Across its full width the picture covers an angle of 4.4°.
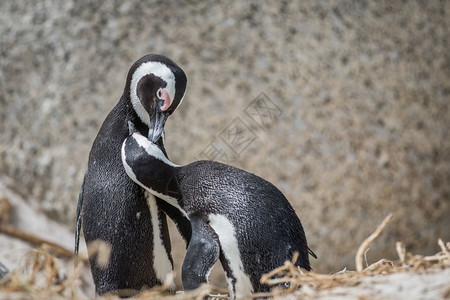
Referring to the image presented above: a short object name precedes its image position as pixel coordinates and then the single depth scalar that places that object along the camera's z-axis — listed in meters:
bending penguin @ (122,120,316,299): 11.89
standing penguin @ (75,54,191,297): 12.09
